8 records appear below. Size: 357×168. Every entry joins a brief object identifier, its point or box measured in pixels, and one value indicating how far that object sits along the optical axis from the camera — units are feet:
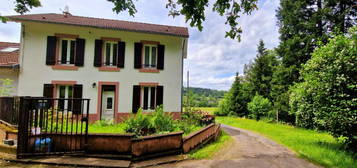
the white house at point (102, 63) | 30.76
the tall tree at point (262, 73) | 71.92
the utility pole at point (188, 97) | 34.34
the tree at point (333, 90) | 17.95
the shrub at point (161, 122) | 18.82
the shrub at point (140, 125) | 17.70
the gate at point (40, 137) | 13.23
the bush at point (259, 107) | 61.11
